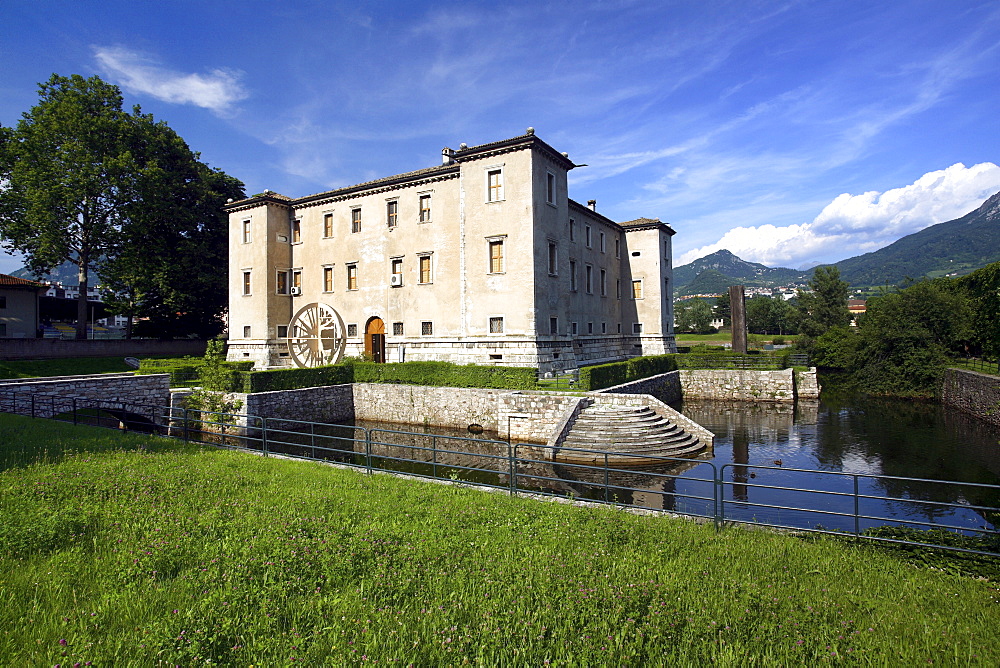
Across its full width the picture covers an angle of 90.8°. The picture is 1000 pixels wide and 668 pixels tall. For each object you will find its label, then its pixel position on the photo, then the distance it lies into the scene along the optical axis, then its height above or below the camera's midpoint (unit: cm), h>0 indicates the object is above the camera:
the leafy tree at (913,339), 3023 +10
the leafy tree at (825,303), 6006 +500
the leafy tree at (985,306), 2814 +204
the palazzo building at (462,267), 2555 +497
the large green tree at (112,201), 3066 +1010
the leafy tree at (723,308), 10828 +789
